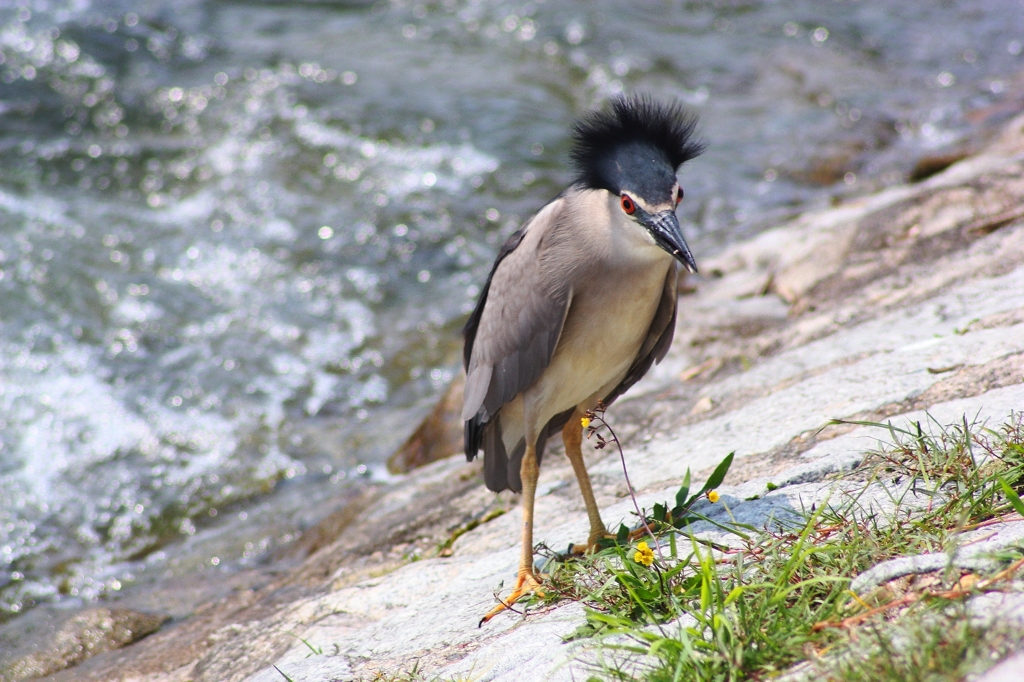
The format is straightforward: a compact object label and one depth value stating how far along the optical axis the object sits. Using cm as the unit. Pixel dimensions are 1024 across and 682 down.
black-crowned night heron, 650
